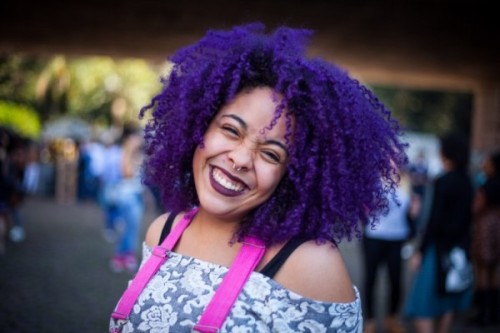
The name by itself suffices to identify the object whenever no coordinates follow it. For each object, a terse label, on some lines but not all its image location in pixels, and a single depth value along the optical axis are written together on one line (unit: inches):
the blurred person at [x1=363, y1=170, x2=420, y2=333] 214.5
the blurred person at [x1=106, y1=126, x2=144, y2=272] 309.6
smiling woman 68.9
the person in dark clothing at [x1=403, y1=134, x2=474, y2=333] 193.2
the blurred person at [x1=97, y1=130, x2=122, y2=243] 327.3
